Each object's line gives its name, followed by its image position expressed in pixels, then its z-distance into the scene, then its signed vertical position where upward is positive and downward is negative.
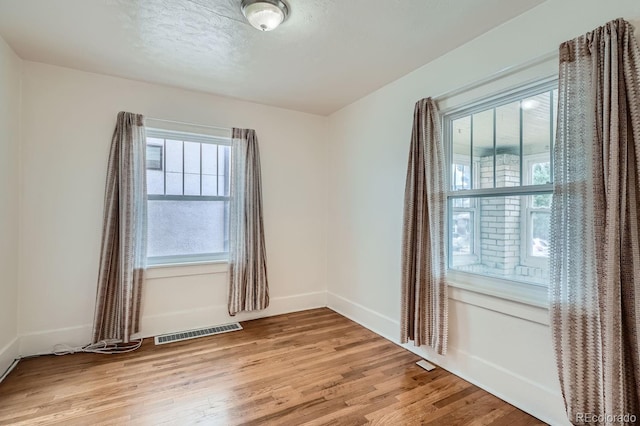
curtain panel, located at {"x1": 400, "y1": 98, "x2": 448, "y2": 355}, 2.38 -0.19
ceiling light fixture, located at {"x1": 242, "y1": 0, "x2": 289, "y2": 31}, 1.79 +1.25
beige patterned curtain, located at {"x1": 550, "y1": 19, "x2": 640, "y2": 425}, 1.45 -0.05
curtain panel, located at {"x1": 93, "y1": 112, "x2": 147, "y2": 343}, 2.80 -0.28
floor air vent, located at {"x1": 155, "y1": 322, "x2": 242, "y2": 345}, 2.99 -1.25
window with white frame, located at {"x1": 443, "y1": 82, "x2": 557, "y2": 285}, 1.97 +0.24
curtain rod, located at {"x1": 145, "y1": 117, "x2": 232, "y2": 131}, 3.06 +0.98
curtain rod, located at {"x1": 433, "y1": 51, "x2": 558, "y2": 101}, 1.86 +1.00
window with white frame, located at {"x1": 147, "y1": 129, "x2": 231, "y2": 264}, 3.15 +0.20
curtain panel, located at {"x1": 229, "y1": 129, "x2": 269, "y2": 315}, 3.39 -0.18
